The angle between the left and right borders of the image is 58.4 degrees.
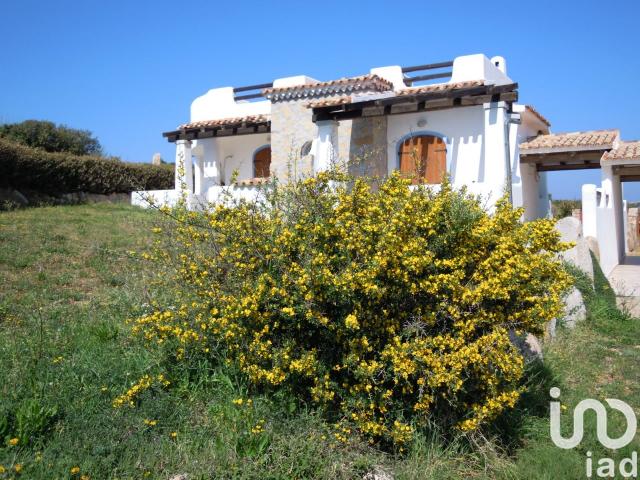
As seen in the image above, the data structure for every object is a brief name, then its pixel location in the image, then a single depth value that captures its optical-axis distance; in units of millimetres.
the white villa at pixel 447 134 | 12258
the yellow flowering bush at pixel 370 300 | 4031
